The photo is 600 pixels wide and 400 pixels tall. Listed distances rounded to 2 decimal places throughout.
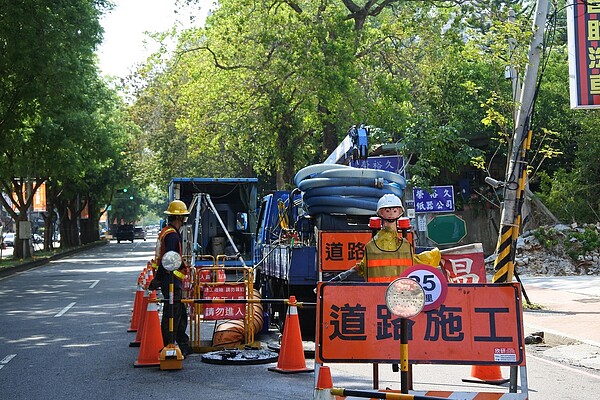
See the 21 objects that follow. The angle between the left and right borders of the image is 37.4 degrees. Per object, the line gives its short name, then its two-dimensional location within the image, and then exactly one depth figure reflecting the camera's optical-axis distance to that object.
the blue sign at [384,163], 18.84
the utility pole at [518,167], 15.09
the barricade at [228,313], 12.30
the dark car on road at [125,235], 85.34
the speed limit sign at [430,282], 6.56
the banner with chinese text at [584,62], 16.61
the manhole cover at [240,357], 11.21
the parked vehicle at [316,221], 13.41
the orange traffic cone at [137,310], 14.15
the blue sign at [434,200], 20.94
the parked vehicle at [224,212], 23.94
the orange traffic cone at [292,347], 10.45
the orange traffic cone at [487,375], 9.54
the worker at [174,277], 11.52
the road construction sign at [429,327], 7.26
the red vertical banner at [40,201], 70.50
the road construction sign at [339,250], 13.05
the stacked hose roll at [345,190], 13.84
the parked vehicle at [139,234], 102.88
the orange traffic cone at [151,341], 11.03
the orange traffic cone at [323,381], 6.25
